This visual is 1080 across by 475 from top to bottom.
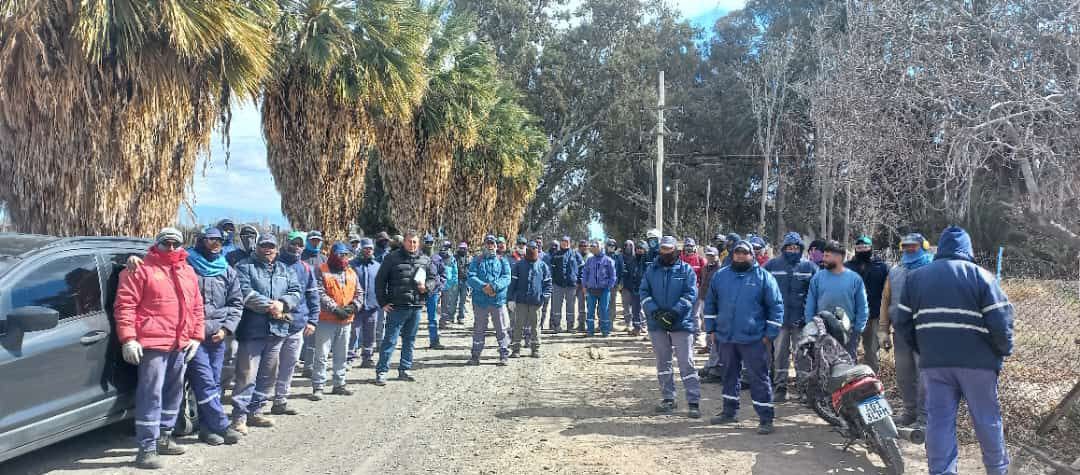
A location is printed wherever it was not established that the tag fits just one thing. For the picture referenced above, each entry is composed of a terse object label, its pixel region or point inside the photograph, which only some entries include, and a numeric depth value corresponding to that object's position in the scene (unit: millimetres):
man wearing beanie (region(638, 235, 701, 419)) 7508
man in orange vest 8320
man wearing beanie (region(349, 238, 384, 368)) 10156
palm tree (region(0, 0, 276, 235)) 7461
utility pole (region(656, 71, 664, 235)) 22484
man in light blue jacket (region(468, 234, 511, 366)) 10719
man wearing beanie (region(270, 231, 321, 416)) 7234
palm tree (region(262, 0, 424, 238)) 12703
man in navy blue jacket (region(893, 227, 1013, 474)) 4883
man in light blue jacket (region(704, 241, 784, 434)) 6871
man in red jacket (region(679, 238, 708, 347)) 13376
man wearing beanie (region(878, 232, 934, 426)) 6891
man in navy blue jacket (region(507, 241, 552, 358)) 11195
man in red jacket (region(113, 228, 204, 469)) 5539
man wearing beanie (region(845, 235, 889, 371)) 7875
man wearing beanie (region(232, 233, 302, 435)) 6699
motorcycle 5551
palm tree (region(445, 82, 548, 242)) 23078
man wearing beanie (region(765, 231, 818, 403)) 8219
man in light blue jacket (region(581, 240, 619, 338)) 14180
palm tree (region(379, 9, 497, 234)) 18234
